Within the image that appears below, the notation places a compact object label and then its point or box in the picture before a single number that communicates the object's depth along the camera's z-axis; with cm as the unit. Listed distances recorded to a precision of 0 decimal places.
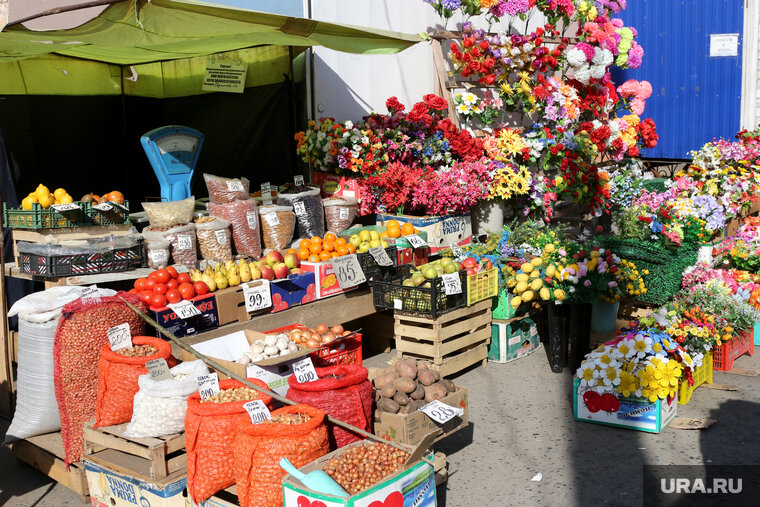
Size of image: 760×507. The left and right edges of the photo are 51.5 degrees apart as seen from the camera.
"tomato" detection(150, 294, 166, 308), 516
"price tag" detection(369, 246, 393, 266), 648
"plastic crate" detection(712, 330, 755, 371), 650
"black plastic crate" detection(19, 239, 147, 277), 548
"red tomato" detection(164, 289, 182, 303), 528
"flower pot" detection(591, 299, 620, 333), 667
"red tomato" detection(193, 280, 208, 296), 550
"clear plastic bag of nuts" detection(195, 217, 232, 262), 637
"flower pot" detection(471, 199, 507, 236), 812
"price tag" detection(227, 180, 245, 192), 668
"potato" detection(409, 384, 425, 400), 487
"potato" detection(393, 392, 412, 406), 475
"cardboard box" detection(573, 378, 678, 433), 533
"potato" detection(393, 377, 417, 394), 485
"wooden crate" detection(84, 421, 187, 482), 395
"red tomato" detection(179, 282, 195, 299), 539
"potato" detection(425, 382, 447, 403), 489
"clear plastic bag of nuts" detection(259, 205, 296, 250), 688
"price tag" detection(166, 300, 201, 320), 520
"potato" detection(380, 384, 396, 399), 481
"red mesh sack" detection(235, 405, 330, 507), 354
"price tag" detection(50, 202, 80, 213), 570
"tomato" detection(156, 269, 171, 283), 544
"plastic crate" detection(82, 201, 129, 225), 591
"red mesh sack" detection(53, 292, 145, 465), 456
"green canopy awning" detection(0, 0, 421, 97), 510
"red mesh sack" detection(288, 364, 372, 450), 407
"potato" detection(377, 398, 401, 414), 470
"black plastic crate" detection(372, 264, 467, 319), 622
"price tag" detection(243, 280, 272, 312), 568
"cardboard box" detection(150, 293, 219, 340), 514
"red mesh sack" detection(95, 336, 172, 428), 434
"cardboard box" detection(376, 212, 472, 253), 741
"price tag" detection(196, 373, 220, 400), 402
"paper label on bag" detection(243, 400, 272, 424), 370
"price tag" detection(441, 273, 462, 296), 625
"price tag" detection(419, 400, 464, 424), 455
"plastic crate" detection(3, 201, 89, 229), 573
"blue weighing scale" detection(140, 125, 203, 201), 672
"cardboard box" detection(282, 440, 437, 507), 321
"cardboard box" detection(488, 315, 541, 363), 693
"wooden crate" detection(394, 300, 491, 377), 629
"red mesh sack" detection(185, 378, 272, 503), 382
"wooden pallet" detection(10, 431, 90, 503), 460
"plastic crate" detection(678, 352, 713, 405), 580
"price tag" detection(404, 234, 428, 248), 690
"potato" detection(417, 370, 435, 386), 501
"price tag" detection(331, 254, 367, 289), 624
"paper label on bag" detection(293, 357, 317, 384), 434
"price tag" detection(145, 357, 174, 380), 424
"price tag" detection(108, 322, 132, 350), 453
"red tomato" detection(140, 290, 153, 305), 517
